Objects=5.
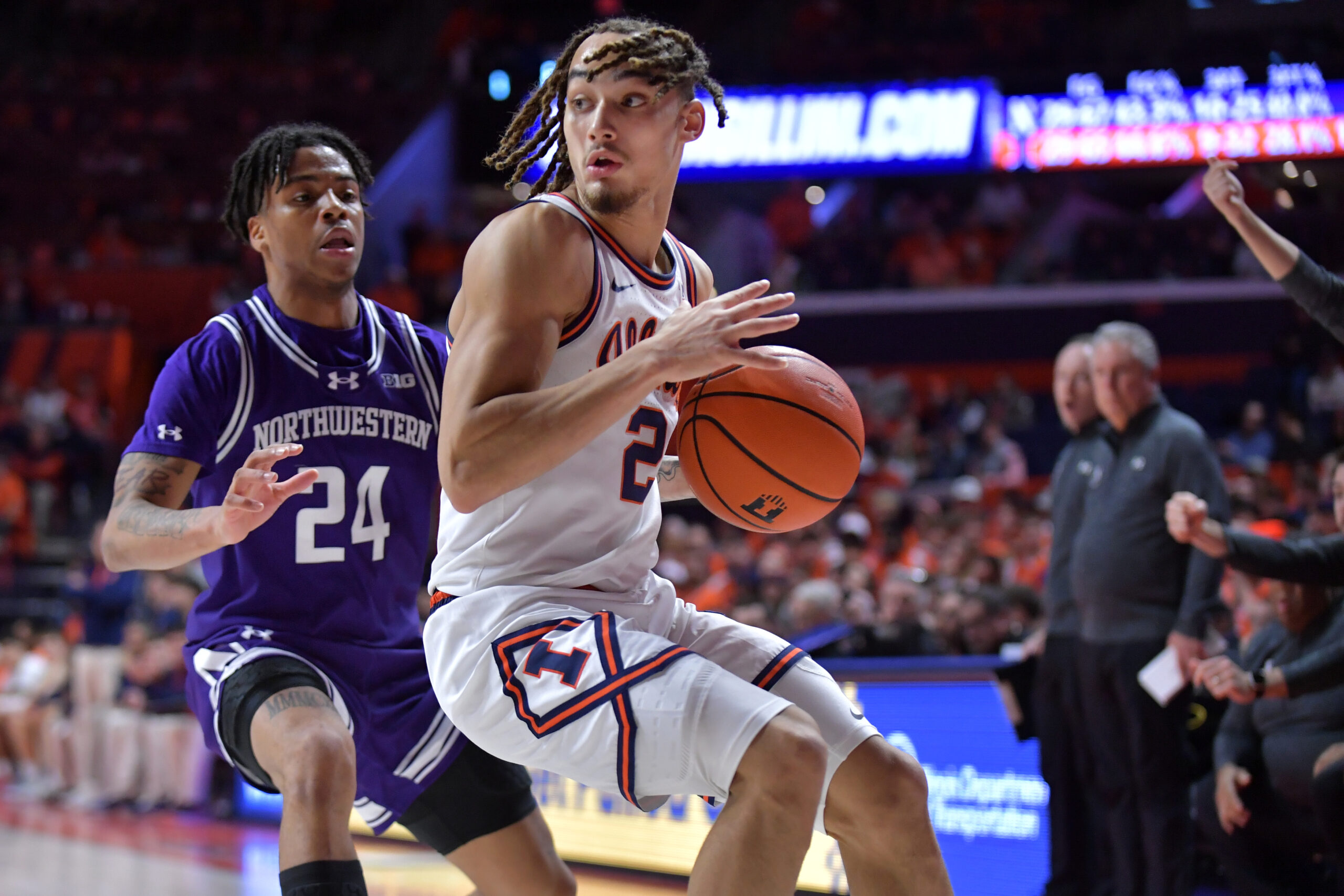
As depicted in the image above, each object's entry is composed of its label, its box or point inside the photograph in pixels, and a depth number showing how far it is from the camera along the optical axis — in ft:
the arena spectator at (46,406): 50.29
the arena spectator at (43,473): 47.57
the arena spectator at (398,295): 50.90
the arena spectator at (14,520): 45.42
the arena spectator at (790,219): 55.36
